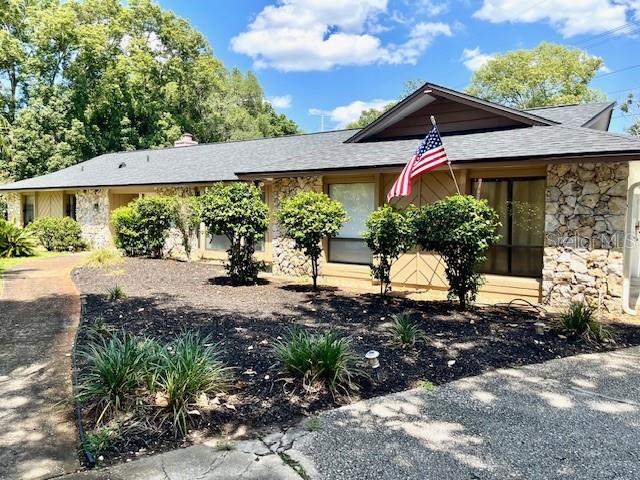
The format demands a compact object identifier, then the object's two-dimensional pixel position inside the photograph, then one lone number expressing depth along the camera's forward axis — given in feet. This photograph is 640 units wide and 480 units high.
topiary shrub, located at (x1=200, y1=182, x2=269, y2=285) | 32.99
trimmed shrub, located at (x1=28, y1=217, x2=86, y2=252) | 59.82
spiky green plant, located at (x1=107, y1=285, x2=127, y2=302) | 27.68
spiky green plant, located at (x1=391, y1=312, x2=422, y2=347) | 18.57
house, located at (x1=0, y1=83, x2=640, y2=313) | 26.16
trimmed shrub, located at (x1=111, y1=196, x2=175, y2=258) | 48.57
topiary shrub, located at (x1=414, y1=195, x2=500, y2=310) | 24.34
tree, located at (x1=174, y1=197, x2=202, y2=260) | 46.75
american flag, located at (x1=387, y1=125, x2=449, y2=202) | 26.66
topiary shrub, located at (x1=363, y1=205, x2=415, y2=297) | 26.96
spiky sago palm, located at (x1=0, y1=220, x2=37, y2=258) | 51.16
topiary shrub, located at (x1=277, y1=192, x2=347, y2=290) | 30.60
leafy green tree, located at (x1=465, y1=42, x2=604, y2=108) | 113.39
